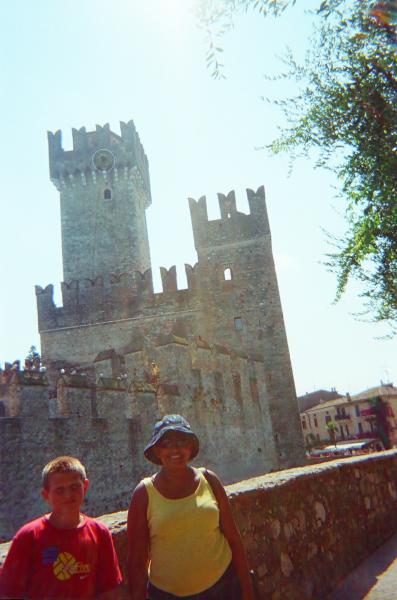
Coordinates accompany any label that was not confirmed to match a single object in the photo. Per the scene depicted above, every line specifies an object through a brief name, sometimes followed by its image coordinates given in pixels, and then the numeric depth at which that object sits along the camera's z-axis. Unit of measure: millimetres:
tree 4125
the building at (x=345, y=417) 45822
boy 1829
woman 2211
